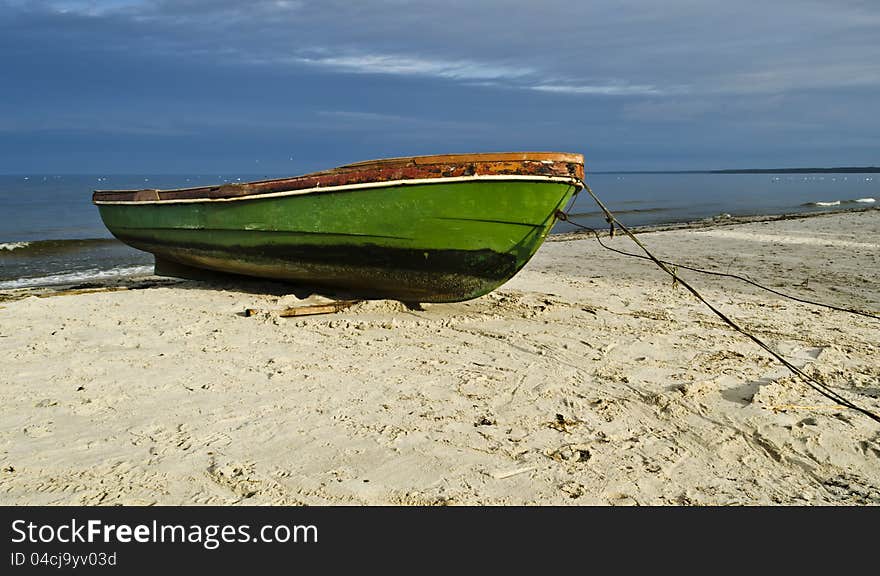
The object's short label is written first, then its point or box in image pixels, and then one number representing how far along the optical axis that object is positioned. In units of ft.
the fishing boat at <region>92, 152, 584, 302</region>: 15.99
